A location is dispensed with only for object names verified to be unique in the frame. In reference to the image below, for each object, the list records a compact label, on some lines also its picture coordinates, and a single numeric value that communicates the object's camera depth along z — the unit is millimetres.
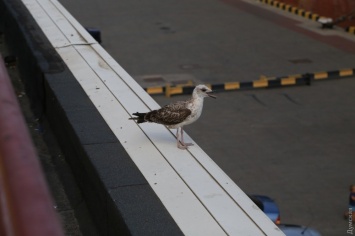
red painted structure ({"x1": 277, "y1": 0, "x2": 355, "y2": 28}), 39738
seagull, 7908
